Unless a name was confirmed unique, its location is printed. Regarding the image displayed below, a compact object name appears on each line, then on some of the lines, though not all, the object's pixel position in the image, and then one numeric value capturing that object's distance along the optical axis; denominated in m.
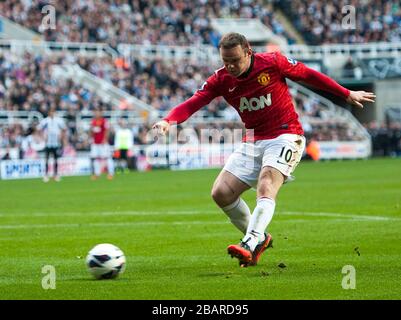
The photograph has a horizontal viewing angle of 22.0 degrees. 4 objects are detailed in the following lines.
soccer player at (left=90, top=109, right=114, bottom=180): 34.69
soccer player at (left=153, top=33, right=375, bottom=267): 10.44
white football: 9.66
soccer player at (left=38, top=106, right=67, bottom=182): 32.59
